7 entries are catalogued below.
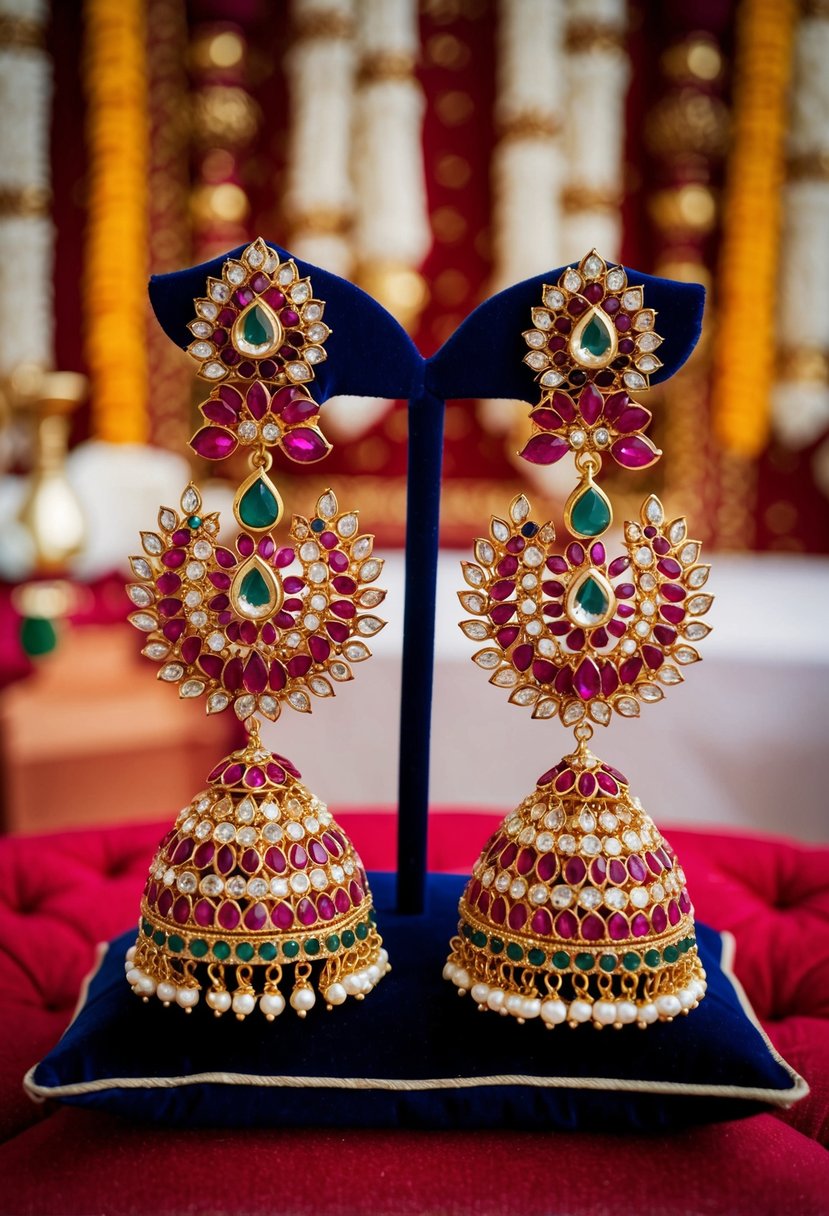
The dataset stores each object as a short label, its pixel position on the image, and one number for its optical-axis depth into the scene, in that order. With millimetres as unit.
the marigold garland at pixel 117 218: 792
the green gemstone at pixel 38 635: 570
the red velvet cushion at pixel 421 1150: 266
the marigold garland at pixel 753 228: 784
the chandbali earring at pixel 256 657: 280
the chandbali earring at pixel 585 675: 279
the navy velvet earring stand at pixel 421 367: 286
